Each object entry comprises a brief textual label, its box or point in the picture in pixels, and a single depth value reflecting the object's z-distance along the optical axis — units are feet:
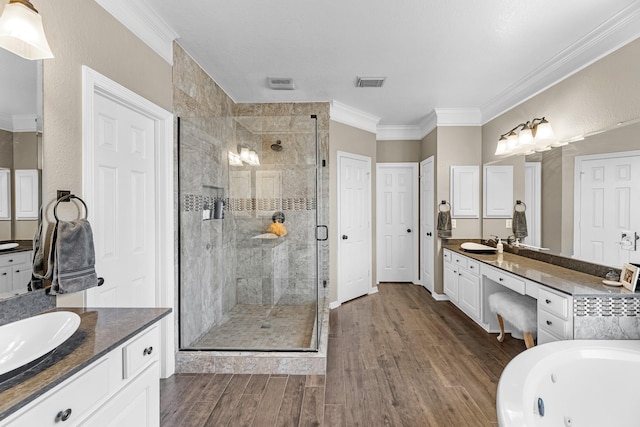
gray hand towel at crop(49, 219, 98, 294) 4.70
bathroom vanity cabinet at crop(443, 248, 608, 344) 6.42
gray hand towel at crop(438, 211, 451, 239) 13.91
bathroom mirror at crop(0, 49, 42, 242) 4.25
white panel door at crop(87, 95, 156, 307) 6.09
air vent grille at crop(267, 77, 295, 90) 10.70
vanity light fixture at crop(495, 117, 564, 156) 9.60
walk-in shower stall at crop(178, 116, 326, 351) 9.54
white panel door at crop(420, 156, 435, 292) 15.07
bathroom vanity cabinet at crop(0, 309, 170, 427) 2.77
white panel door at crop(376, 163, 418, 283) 17.11
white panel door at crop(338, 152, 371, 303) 13.97
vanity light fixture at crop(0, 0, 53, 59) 3.82
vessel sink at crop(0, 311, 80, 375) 3.54
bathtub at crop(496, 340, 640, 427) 4.84
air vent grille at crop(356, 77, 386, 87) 10.62
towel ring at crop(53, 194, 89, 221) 4.83
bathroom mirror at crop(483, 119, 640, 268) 7.07
